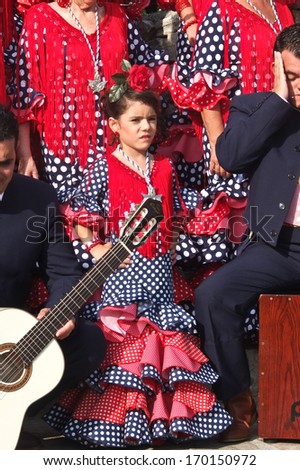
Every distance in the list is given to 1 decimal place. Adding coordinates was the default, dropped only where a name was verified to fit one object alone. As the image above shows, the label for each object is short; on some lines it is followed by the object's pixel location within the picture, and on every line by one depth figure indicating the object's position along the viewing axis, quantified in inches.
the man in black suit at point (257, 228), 435.5
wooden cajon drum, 424.2
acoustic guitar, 396.8
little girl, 428.1
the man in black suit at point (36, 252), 420.5
